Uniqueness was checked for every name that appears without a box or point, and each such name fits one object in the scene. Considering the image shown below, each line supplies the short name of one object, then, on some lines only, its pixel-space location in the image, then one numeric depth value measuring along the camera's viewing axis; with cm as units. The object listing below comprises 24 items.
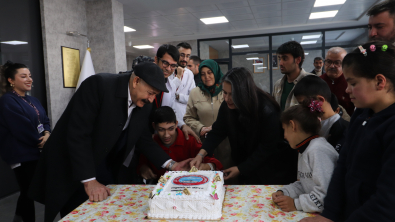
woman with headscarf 248
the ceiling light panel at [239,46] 874
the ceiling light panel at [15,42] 327
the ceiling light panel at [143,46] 995
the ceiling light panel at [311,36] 800
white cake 107
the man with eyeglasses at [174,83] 227
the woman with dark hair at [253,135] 166
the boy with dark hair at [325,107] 137
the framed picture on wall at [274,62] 846
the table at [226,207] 109
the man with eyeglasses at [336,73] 241
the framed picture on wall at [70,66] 397
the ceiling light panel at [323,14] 624
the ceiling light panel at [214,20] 646
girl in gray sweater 108
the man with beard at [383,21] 153
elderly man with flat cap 137
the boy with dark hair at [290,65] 237
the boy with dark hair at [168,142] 190
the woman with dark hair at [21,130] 234
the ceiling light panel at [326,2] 547
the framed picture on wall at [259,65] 866
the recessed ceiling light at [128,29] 705
